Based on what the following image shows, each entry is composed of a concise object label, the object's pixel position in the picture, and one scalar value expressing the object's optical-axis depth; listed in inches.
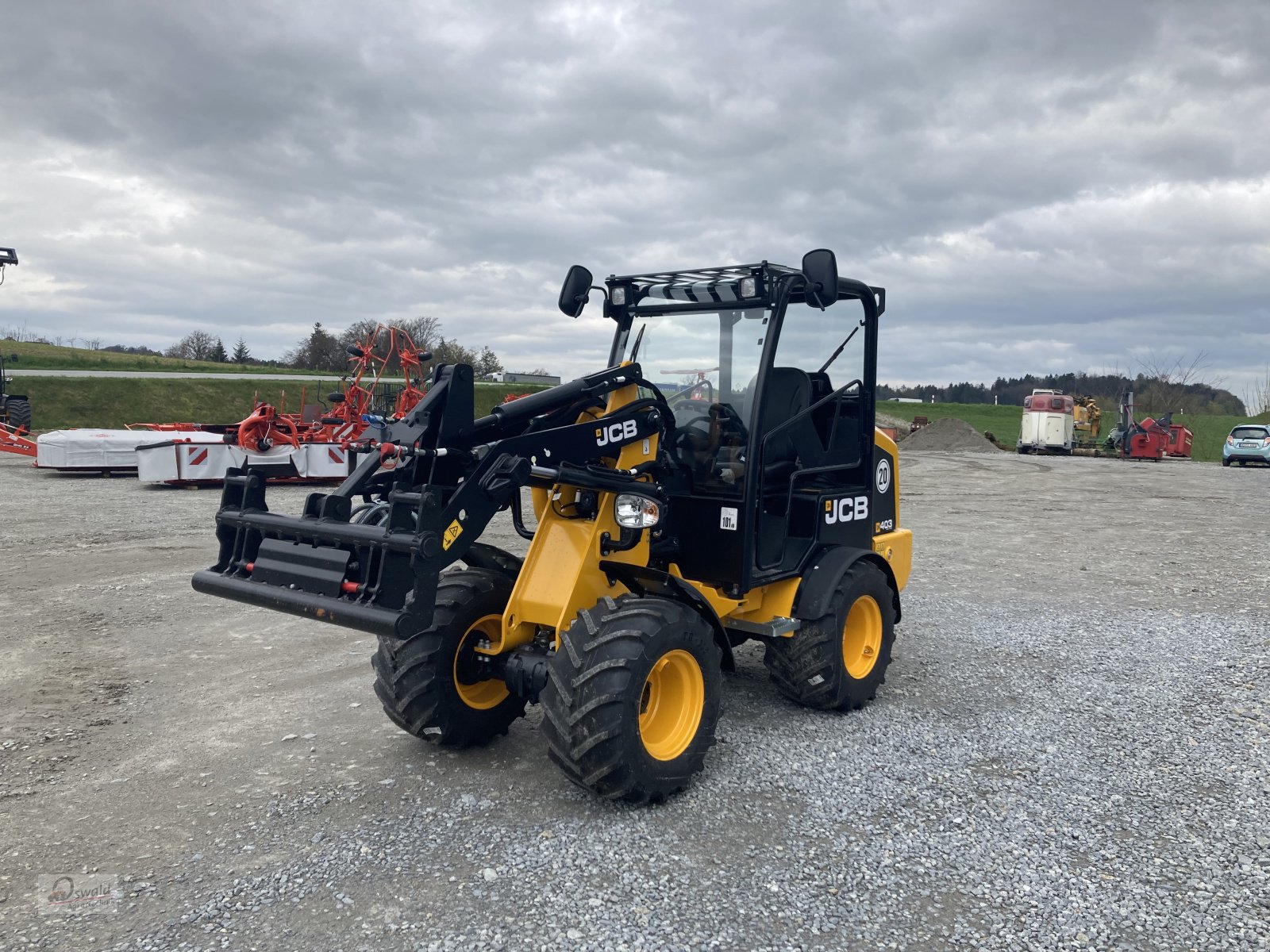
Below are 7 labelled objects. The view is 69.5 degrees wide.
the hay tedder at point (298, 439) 705.0
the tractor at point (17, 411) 988.4
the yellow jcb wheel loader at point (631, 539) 157.8
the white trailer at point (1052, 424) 1493.6
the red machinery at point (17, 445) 863.7
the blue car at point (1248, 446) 1184.2
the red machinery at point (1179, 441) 1423.5
